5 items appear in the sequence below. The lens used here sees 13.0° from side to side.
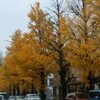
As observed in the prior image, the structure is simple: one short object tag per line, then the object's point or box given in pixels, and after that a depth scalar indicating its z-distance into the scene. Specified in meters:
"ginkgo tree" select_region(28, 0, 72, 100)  46.75
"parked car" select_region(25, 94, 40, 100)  58.37
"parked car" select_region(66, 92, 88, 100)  43.10
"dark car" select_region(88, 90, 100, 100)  39.80
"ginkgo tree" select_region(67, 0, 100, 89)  36.59
